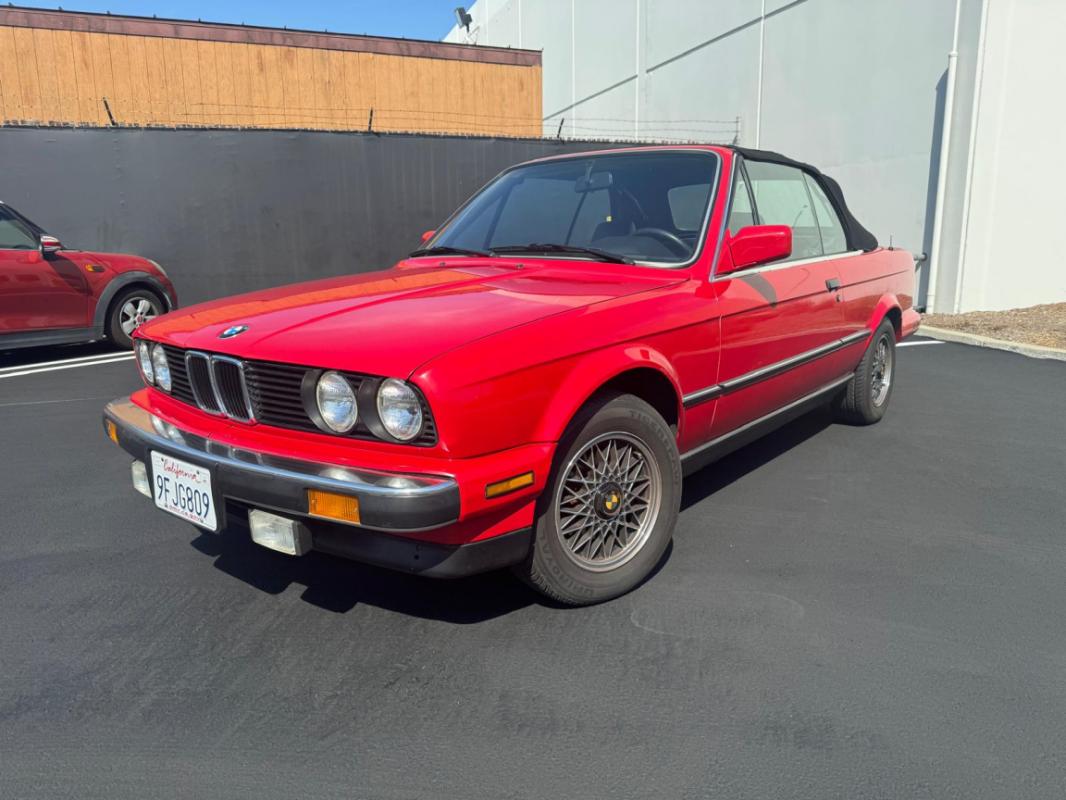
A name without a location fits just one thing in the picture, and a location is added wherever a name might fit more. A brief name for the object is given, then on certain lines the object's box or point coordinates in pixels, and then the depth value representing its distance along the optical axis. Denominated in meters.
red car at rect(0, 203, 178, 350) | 6.93
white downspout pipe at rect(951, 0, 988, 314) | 8.66
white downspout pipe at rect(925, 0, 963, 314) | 9.00
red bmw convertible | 2.15
